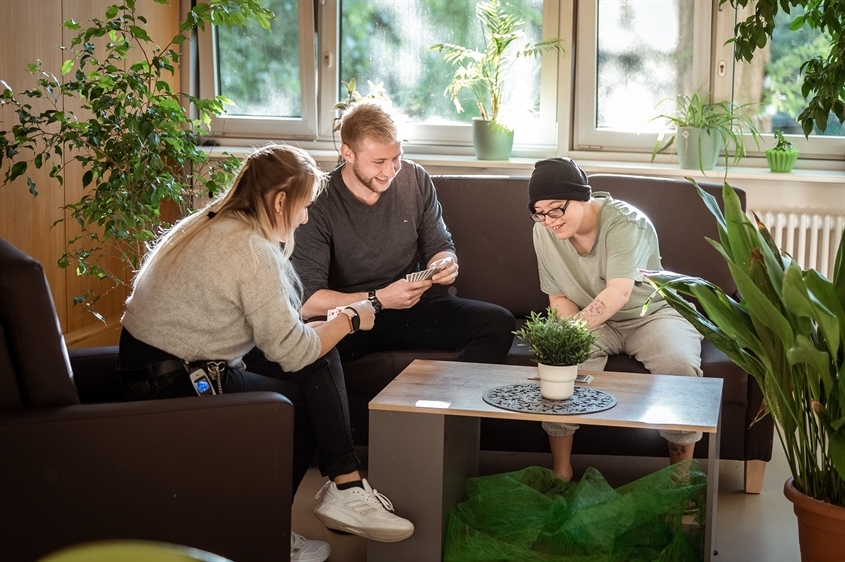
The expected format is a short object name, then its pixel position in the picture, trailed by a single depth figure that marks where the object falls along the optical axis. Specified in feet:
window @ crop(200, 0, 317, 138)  15.60
